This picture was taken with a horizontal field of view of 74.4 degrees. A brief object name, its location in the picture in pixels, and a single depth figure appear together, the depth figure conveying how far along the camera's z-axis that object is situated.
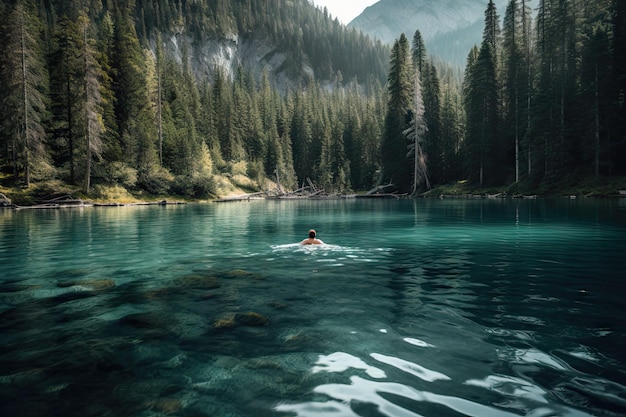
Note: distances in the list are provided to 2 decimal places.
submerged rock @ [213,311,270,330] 6.95
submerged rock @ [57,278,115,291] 9.99
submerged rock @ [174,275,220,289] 10.00
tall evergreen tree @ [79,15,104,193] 48.50
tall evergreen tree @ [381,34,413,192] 71.50
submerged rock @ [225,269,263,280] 11.06
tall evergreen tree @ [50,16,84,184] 50.38
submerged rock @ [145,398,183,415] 4.22
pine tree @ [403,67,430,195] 66.31
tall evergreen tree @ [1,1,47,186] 45.44
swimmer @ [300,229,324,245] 15.54
